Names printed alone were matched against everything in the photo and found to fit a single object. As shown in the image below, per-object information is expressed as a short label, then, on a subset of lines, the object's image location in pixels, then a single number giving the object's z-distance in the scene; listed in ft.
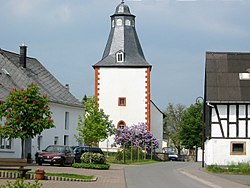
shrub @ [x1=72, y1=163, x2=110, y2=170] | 123.85
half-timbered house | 140.26
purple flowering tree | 236.02
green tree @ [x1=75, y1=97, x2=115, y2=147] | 194.80
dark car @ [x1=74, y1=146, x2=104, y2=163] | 148.04
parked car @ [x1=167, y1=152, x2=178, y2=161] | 275.47
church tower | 246.68
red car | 127.54
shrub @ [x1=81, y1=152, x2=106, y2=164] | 128.47
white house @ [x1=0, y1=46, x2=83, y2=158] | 169.37
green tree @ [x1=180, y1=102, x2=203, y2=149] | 289.94
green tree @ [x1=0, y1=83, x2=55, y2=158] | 100.53
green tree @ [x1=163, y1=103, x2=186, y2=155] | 352.69
